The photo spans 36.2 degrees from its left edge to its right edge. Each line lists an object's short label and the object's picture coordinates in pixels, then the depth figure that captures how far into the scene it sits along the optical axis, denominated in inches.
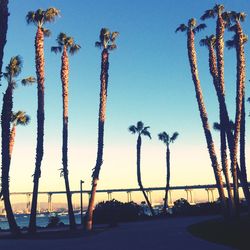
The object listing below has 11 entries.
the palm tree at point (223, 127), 1156.0
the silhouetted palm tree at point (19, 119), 1443.2
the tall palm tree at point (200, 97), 1192.2
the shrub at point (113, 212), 1397.6
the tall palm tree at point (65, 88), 1266.0
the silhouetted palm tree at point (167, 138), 2485.1
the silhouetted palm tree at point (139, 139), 2151.7
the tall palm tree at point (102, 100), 1246.3
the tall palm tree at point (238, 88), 1178.6
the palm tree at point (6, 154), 1018.1
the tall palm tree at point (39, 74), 1091.9
